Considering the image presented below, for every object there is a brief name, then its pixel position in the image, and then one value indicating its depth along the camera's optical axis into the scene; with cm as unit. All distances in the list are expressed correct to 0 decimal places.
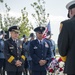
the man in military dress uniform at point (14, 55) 778
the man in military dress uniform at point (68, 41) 484
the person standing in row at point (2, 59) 1349
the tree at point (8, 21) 3438
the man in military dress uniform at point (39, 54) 811
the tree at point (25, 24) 3716
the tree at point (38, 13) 2882
